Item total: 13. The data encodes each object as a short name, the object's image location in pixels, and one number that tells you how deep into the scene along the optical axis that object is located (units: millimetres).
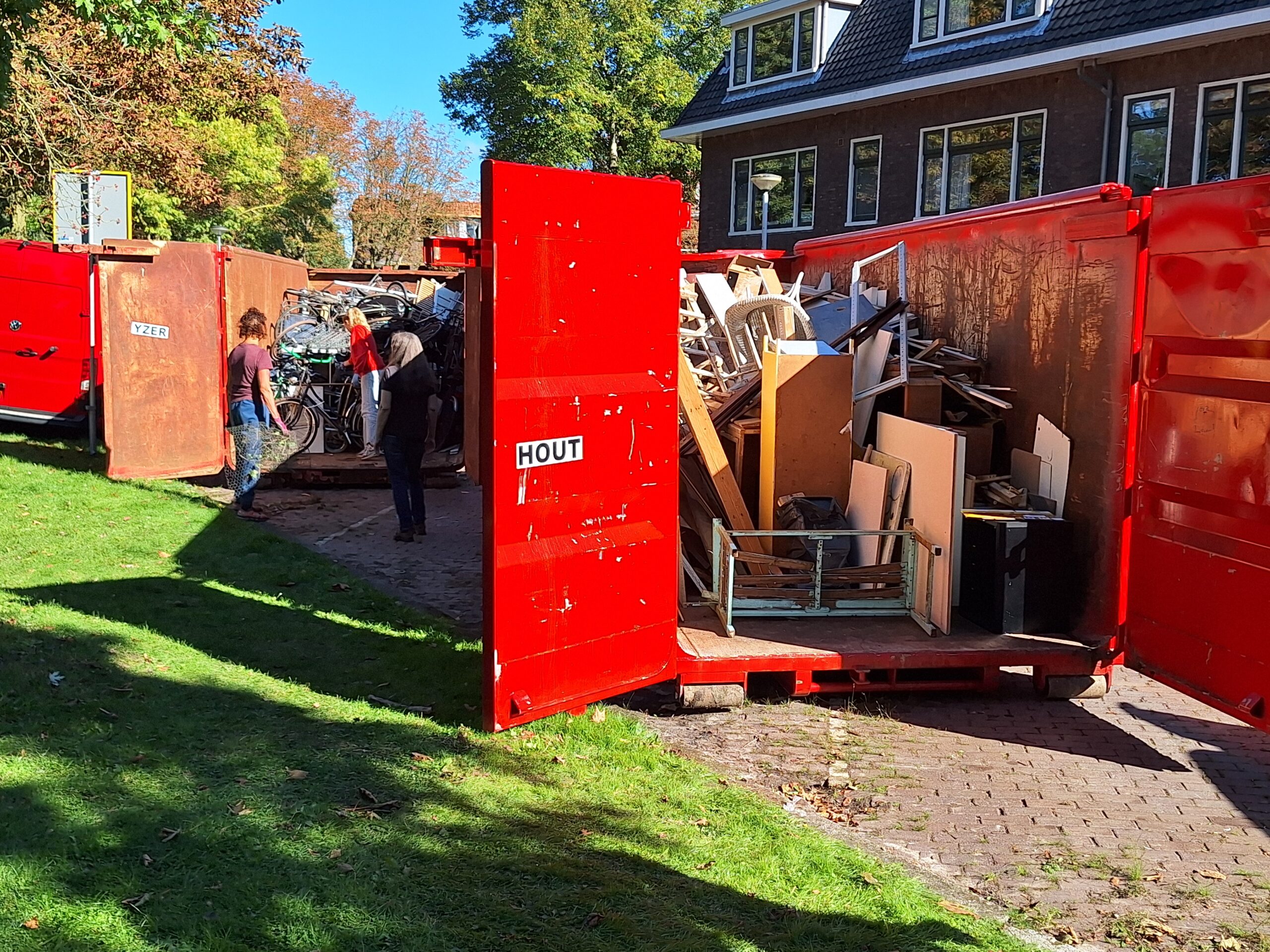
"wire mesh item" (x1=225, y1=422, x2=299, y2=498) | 11148
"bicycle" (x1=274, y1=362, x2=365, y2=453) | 13789
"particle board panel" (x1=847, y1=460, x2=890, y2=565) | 7277
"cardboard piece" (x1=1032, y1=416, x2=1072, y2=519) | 6805
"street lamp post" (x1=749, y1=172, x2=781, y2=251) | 22625
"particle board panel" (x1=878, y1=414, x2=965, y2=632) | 6527
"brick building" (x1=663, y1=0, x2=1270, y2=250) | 16891
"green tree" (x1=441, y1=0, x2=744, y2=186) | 44781
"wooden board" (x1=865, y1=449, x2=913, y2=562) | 7105
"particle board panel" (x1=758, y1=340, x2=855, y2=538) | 7461
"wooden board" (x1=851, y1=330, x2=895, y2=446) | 8023
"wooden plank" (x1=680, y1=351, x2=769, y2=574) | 7215
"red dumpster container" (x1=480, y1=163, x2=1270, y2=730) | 5250
